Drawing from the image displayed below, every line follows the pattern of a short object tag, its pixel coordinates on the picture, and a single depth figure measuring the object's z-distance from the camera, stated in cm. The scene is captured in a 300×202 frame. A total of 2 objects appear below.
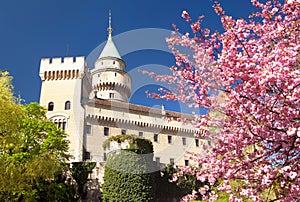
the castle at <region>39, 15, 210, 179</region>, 3284
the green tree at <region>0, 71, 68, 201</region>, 1233
